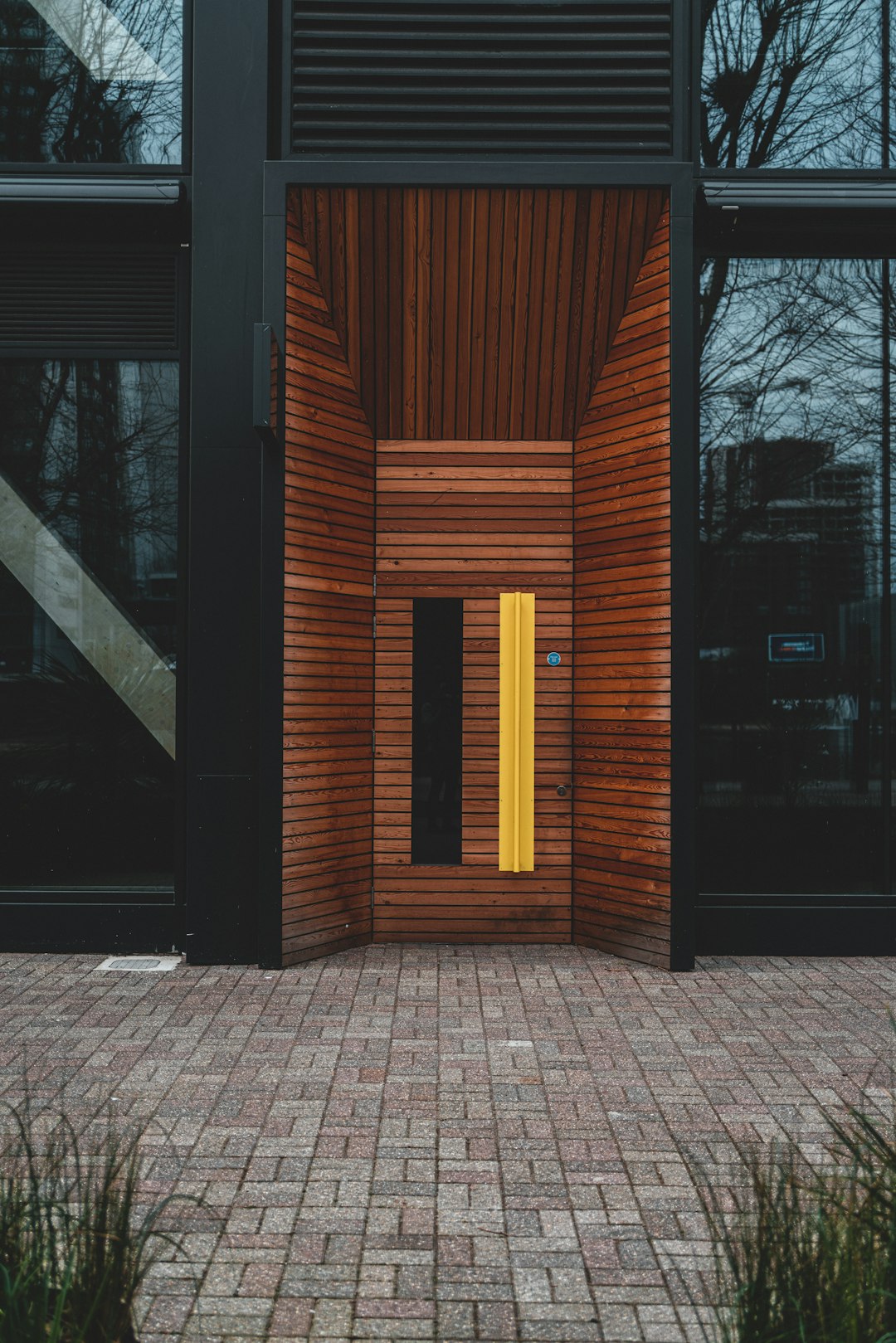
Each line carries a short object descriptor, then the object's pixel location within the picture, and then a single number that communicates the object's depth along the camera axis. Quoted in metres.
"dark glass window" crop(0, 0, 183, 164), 7.72
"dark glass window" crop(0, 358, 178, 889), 7.70
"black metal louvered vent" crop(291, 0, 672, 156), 7.32
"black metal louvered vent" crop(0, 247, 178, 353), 7.70
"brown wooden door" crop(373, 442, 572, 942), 8.07
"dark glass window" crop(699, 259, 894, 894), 7.77
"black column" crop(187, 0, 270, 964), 7.36
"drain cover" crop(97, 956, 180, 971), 7.20
